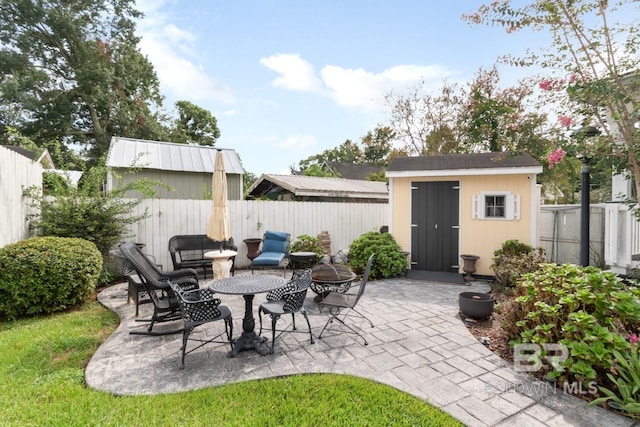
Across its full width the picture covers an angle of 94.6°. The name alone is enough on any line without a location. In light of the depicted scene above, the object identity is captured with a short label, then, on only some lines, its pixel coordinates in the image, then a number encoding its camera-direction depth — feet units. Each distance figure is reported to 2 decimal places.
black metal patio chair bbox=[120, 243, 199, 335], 12.72
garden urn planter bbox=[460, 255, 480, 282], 22.58
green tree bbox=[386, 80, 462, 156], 52.37
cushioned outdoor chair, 25.52
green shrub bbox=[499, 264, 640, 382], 8.52
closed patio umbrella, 20.53
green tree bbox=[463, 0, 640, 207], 12.41
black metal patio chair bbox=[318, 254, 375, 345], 12.99
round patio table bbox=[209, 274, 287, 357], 11.05
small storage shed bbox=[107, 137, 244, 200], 35.22
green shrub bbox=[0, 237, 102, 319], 14.33
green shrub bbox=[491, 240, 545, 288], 18.90
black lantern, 15.90
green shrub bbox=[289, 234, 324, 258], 26.58
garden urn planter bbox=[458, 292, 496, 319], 13.87
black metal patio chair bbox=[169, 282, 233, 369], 10.25
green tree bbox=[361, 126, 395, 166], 62.50
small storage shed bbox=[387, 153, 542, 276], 22.21
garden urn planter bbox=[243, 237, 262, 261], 26.81
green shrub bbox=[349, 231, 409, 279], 23.54
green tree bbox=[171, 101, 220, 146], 81.15
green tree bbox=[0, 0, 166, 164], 48.73
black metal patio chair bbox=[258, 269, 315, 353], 11.35
